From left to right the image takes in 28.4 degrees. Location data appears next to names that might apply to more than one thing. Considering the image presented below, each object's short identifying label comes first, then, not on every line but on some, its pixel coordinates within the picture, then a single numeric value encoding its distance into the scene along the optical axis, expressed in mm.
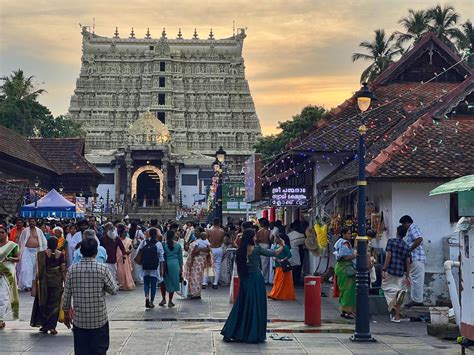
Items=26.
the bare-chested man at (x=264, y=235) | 22906
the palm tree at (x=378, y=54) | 55562
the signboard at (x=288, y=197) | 26000
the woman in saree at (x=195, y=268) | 20719
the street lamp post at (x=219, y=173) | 33969
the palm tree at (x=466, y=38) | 50781
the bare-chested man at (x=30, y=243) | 21547
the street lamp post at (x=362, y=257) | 13977
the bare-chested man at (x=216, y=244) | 24594
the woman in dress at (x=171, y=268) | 18859
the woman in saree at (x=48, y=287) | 14289
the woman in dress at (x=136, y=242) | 26078
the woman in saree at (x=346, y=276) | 16812
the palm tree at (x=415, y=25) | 53906
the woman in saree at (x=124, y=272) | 23469
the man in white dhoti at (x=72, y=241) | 21359
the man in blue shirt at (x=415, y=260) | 16703
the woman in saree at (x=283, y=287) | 20562
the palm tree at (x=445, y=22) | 52344
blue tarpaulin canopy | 32000
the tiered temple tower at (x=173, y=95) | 101875
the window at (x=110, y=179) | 97375
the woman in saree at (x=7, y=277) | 14742
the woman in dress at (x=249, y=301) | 13617
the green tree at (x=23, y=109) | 73256
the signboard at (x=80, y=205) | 34188
